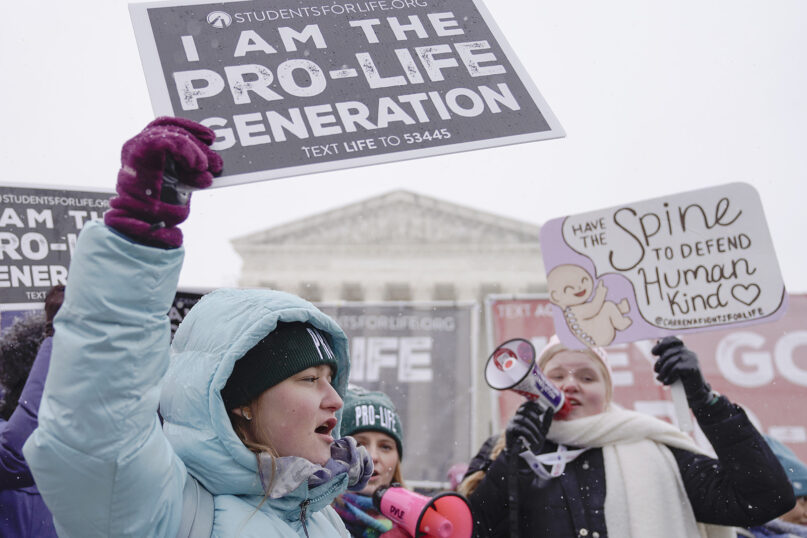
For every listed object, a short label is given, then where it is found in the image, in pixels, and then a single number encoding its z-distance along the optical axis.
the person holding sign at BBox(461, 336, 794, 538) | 2.38
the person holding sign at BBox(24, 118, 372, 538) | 0.95
